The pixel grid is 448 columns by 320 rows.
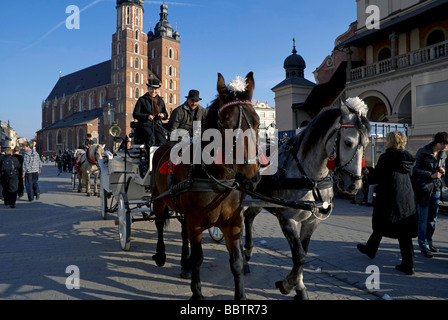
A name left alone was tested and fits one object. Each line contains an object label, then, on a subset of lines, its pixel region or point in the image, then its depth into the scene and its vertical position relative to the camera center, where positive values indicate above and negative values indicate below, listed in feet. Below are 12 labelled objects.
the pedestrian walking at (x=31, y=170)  39.60 -0.13
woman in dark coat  15.29 -1.68
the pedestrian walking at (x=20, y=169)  38.96 +0.00
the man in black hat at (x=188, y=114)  16.63 +2.83
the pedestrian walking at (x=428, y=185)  17.50 -1.10
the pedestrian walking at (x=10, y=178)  35.55 -1.03
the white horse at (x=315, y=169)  11.30 -0.10
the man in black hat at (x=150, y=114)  19.07 +3.07
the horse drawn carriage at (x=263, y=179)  9.51 -0.43
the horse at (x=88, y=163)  43.32 +0.75
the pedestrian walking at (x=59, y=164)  102.43 +1.46
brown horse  9.11 -0.32
